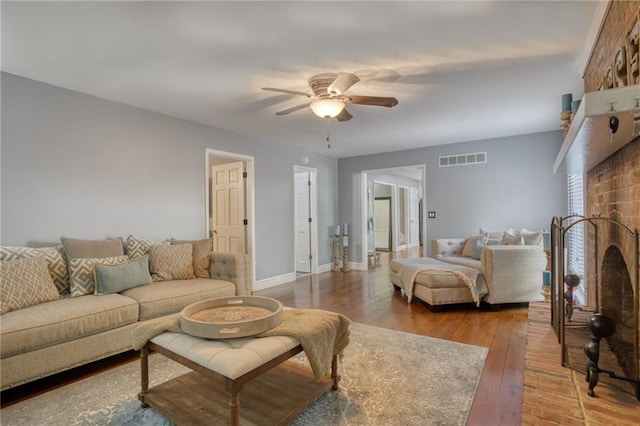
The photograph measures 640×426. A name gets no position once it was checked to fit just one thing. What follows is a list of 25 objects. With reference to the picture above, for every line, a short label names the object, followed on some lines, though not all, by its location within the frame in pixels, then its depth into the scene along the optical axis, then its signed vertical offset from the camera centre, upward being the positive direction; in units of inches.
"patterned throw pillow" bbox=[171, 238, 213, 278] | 139.0 -16.7
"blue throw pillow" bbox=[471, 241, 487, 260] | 180.7 -20.5
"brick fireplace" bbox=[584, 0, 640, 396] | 59.5 +2.5
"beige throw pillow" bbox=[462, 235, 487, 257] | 187.0 -17.7
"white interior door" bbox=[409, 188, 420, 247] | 422.0 -3.6
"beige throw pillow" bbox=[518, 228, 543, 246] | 167.1 -13.3
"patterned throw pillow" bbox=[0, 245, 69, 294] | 100.7 -12.7
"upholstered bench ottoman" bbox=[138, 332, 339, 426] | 59.5 -40.7
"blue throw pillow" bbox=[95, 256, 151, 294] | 105.9 -19.6
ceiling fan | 105.7 +39.1
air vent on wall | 214.1 +37.2
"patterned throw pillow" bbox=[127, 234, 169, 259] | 127.5 -11.3
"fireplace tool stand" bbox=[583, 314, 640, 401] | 60.9 -26.4
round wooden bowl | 66.4 -23.1
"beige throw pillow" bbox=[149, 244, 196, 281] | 127.5 -17.8
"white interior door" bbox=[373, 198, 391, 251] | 386.6 -11.0
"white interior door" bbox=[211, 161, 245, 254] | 197.2 +6.0
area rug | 72.4 -45.0
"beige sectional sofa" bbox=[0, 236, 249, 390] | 80.4 -27.3
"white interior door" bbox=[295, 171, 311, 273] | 251.9 +0.8
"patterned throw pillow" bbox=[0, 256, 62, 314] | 88.1 -18.3
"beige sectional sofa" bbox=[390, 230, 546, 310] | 148.9 -30.4
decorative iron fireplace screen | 60.7 -22.7
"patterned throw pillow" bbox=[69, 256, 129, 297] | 104.4 -18.4
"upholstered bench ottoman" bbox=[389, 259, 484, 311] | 150.2 -34.5
